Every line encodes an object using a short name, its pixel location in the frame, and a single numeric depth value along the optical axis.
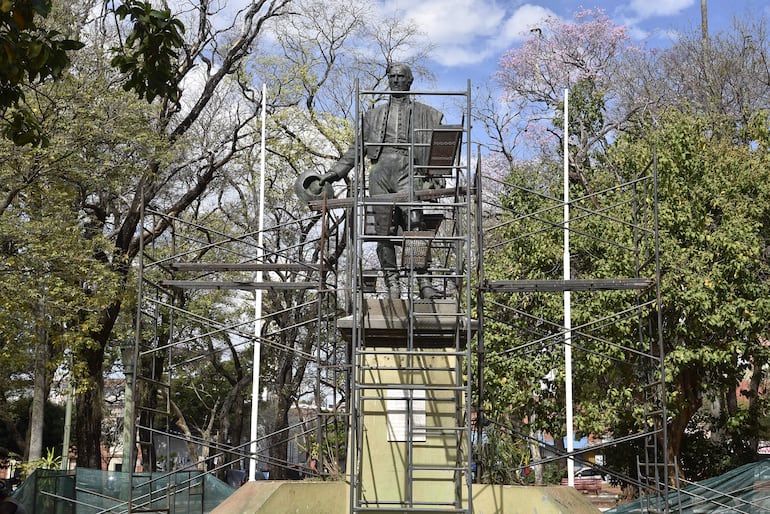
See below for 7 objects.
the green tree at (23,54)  6.32
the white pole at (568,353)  16.59
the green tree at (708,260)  19.33
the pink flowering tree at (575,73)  31.59
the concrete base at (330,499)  9.69
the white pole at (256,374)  18.09
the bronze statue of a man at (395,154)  10.84
